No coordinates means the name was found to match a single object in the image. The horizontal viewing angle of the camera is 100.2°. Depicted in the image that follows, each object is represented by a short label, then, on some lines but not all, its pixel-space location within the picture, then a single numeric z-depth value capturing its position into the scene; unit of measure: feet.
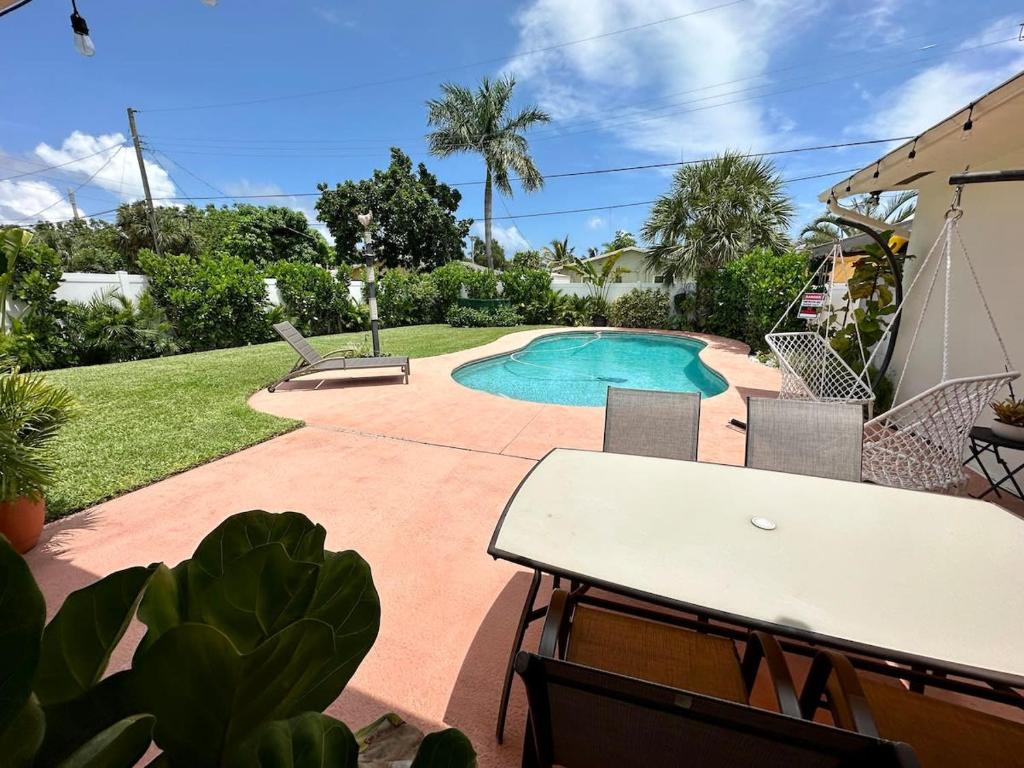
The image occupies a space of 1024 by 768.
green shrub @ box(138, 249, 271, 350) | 36.63
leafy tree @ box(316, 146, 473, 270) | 77.97
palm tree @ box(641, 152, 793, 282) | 39.86
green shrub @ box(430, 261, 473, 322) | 57.88
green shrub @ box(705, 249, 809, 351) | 34.12
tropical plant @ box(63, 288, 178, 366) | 32.17
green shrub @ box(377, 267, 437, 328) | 54.80
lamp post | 26.47
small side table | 10.10
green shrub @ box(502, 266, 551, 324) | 57.36
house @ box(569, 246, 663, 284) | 94.15
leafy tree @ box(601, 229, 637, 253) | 128.67
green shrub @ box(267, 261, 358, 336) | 44.91
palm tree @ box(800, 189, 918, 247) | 69.15
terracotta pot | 9.04
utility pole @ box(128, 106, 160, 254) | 54.63
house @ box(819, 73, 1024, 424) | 11.37
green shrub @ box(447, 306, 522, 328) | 54.95
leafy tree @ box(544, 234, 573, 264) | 86.59
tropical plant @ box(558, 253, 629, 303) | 56.44
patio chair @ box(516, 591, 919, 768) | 3.02
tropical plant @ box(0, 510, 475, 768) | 1.42
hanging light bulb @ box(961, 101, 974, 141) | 10.34
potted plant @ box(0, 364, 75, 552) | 8.21
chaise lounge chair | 23.48
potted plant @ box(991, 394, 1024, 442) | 10.08
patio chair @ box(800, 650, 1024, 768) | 4.22
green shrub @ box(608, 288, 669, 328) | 51.87
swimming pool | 28.22
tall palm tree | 63.21
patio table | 4.32
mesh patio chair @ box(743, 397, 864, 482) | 8.66
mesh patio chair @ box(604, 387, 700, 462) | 9.48
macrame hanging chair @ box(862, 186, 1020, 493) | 9.91
